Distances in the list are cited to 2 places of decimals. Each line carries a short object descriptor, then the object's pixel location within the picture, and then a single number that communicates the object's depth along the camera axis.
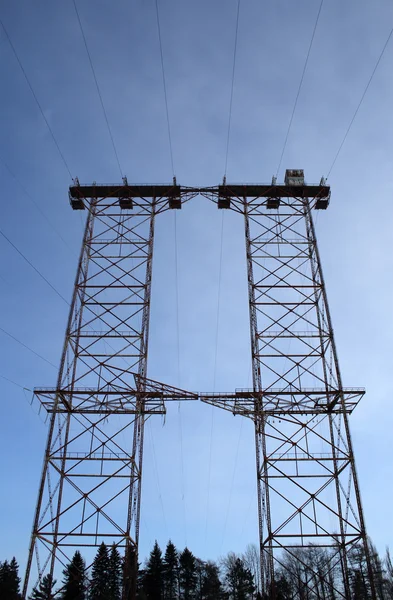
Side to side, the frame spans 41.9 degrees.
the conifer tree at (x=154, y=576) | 46.69
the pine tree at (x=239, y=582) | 52.56
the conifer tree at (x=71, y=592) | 41.55
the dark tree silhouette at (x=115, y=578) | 42.67
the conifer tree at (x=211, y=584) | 51.91
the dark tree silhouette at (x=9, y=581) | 46.19
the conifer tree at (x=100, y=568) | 40.62
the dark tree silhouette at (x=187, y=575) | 50.88
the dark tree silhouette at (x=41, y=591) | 46.03
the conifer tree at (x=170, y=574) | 50.91
